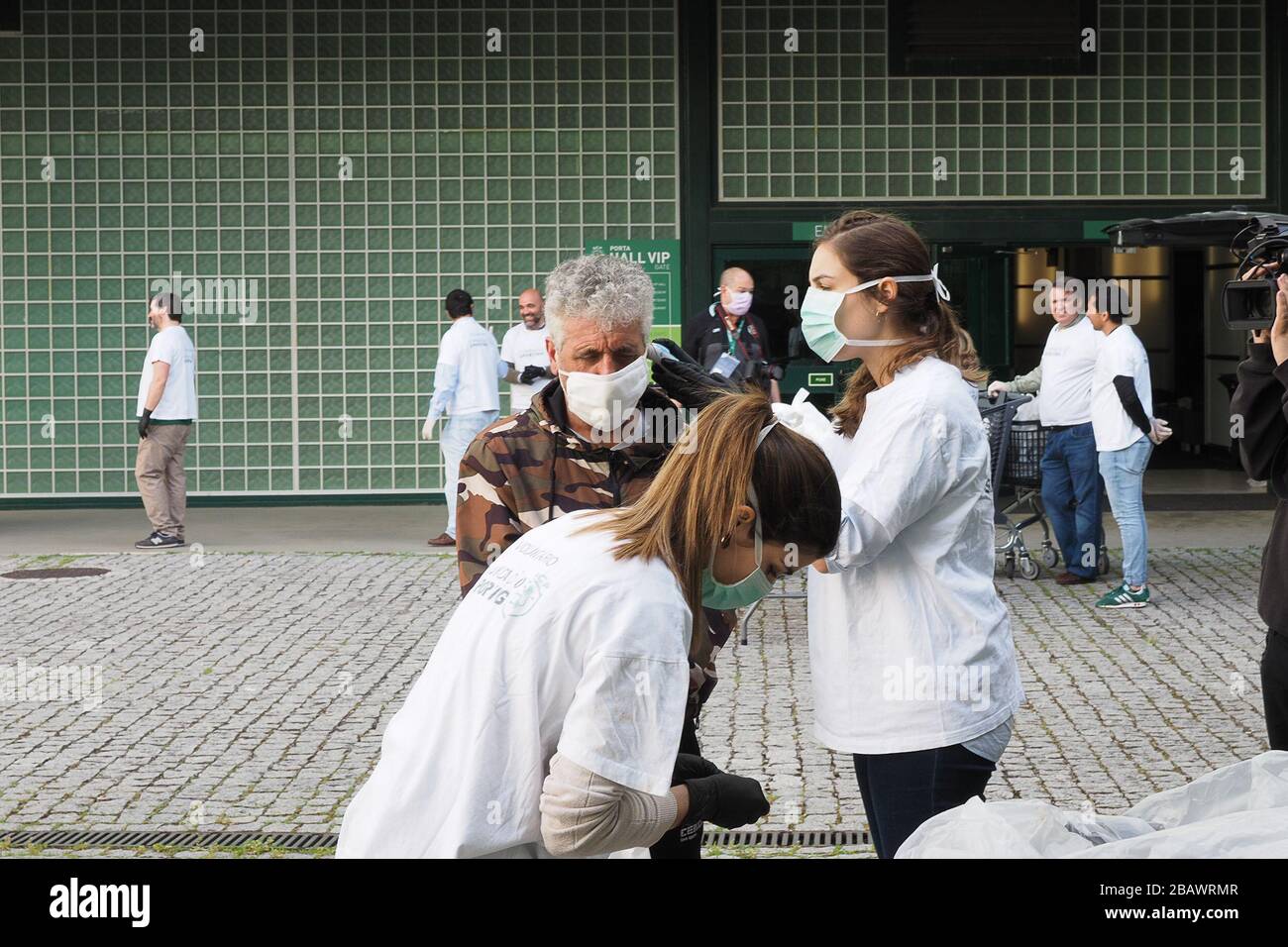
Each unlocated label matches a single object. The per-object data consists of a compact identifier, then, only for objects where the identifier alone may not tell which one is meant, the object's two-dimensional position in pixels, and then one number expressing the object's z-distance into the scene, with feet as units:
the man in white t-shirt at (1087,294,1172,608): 32.94
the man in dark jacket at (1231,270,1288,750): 13.29
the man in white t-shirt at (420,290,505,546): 43.32
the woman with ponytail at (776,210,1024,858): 11.17
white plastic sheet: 8.80
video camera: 13.52
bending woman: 7.97
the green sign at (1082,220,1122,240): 50.14
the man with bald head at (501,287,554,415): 44.55
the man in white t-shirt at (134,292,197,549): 43.42
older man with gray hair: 11.63
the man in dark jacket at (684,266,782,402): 38.58
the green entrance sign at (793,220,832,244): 50.29
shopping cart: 35.63
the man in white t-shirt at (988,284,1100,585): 35.24
